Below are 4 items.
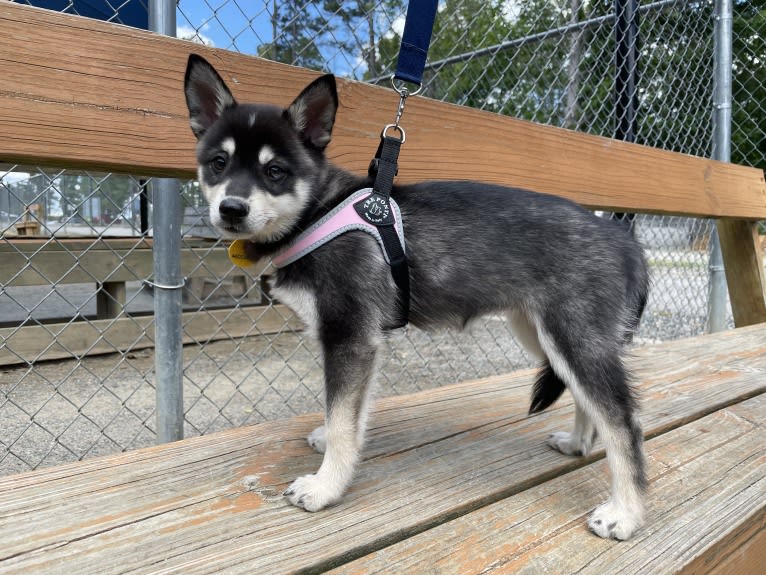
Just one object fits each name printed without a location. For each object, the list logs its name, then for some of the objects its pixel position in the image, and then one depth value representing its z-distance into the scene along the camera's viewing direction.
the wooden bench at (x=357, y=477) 0.44
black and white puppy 0.52
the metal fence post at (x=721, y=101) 1.51
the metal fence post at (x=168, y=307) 0.70
